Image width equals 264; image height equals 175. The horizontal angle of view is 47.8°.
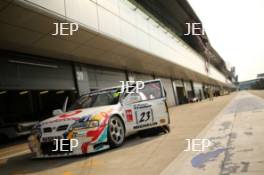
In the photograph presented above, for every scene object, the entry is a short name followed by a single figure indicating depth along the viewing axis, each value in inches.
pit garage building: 410.6
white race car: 229.5
